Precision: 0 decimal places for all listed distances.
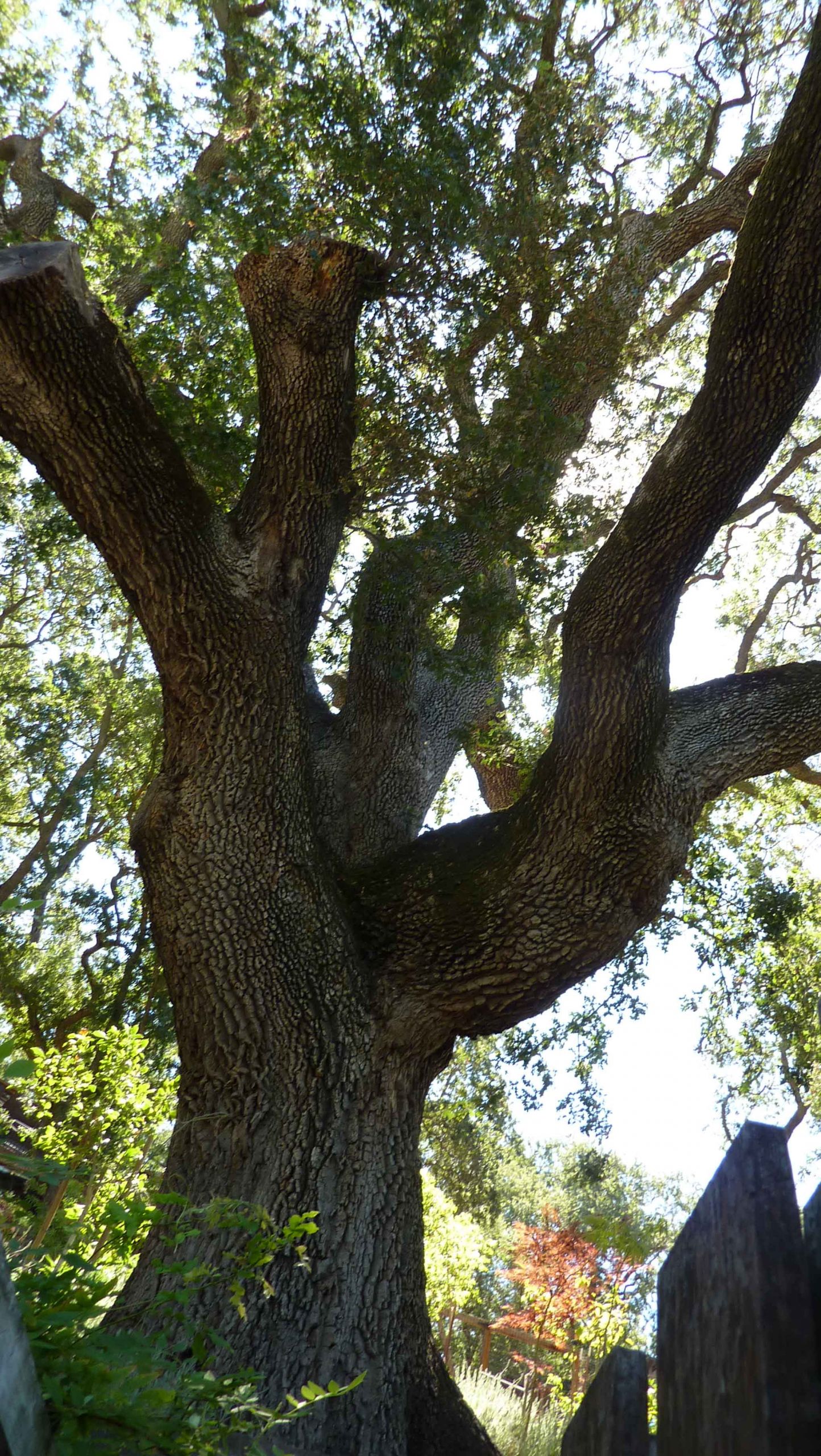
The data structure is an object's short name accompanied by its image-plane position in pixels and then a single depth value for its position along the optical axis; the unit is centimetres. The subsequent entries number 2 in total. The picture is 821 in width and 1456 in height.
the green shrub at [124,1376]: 110
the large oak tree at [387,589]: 406
